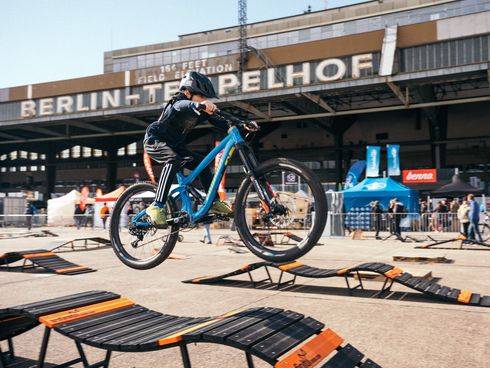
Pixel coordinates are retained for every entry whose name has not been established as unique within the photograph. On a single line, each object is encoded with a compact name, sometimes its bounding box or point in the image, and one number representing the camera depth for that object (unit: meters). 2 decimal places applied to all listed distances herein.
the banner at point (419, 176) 38.66
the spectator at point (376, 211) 27.43
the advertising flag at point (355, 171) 39.64
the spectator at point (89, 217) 37.31
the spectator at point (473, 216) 20.56
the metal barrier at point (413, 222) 28.36
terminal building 34.75
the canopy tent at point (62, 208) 41.94
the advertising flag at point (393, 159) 38.09
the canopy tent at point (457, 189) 29.12
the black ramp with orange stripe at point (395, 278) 9.55
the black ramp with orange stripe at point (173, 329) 4.82
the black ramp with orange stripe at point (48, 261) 13.91
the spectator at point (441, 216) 28.50
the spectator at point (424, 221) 28.91
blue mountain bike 2.95
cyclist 3.36
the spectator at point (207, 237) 22.99
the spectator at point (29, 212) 36.19
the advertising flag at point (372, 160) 37.31
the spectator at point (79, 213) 37.44
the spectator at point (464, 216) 21.34
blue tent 30.06
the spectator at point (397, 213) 24.84
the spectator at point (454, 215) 28.23
